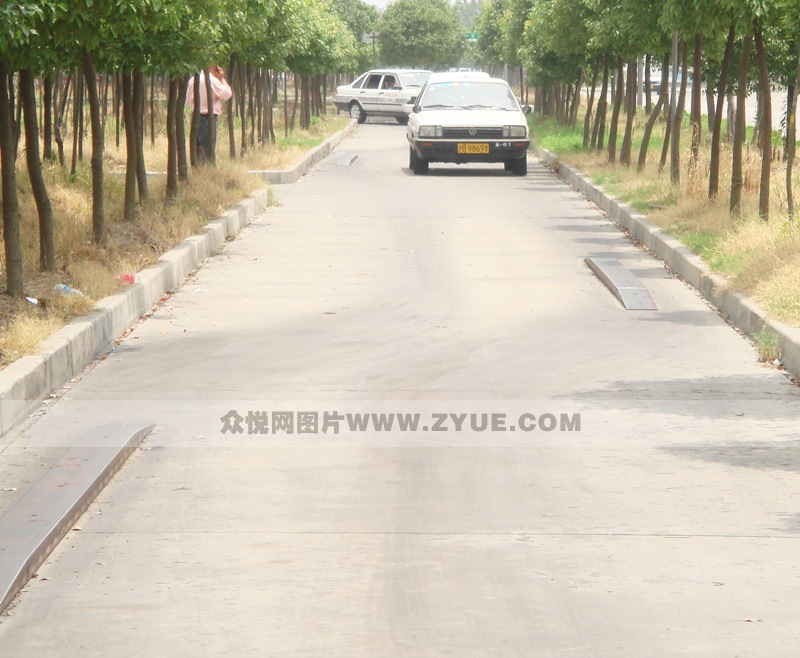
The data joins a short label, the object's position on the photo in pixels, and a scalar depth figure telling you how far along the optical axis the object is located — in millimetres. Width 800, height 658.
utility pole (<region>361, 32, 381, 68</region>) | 92000
